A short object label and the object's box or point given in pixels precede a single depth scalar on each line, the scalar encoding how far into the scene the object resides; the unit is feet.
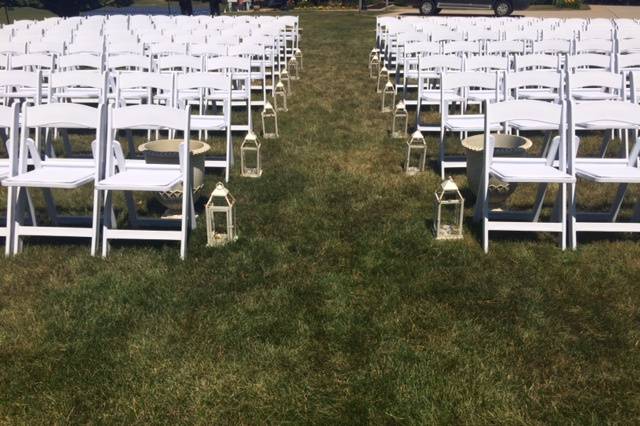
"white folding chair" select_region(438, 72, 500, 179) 21.43
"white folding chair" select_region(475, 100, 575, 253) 15.89
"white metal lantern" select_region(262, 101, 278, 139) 27.12
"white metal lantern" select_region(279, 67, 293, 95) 36.52
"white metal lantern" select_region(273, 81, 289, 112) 31.01
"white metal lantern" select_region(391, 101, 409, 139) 26.62
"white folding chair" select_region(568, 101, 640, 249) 15.97
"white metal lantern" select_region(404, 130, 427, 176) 22.00
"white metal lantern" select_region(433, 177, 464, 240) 16.35
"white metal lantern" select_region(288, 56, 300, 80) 42.25
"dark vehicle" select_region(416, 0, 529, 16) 84.48
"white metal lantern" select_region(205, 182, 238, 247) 15.87
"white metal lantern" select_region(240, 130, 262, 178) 21.86
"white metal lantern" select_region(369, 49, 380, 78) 41.14
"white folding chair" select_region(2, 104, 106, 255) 15.84
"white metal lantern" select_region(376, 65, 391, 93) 35.47
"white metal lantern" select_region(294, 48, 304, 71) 44.63
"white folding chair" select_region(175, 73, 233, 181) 20.95
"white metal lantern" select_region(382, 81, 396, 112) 31.24
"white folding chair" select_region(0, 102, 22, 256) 15.79
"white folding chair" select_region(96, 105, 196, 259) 15.71
